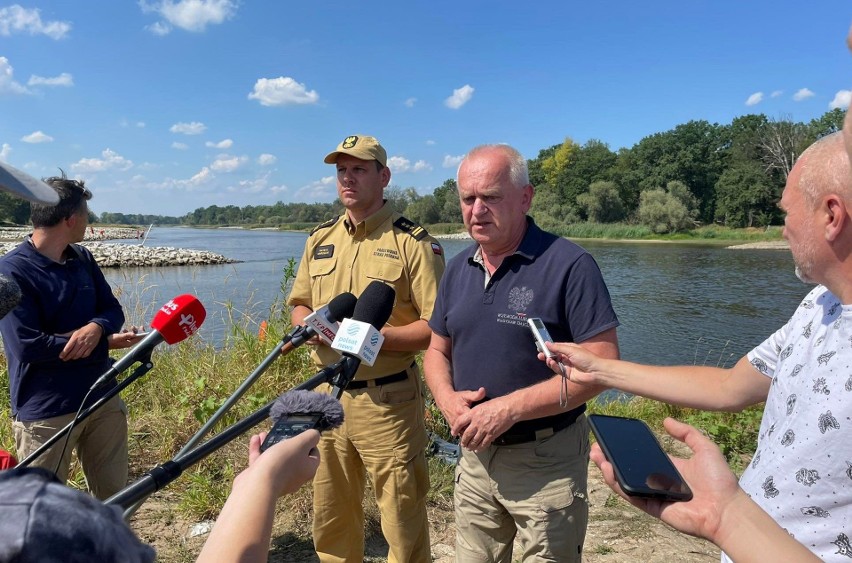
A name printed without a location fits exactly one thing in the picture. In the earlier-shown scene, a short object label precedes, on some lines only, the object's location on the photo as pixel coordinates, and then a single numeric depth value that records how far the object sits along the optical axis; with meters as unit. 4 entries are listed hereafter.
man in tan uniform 2.89
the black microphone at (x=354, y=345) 1.81
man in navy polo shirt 2.24
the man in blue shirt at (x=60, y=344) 2.88
